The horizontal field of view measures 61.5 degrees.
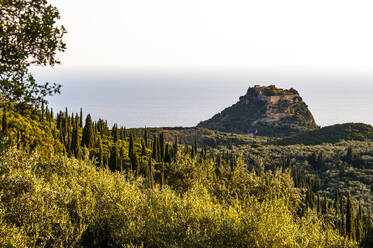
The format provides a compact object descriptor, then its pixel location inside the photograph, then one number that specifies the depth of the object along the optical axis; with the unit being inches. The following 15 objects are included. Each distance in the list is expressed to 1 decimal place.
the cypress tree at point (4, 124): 1675.1
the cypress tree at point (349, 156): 4521.7
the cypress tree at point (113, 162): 2812.5
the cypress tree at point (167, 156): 3315.0
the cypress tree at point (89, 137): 3294.8
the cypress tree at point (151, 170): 2404.5
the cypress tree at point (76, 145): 2790.4
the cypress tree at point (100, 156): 2655.0
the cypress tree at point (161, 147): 3346.5
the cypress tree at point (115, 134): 3814.0
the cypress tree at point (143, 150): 3314.5
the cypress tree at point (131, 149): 2896.2
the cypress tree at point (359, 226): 2058.6
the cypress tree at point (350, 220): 1951.2
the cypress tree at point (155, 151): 3230.6
